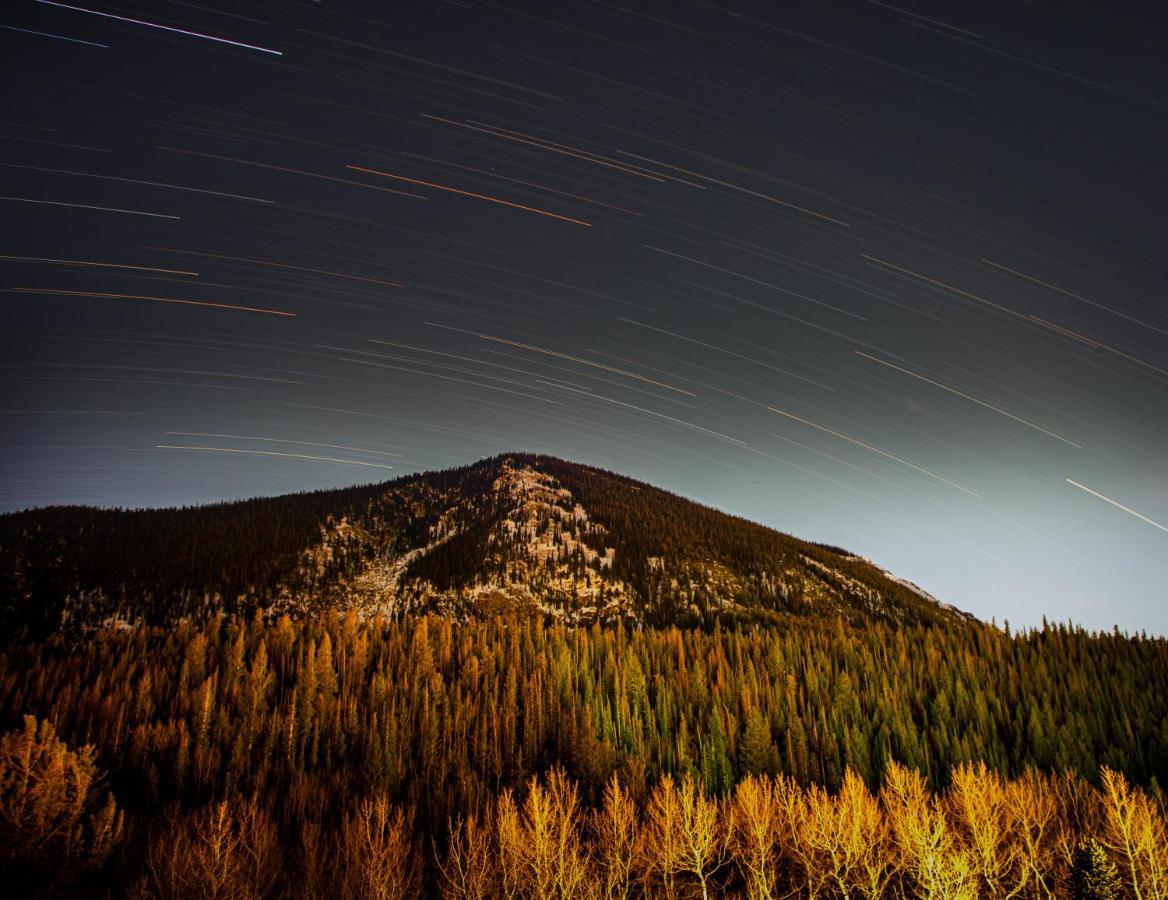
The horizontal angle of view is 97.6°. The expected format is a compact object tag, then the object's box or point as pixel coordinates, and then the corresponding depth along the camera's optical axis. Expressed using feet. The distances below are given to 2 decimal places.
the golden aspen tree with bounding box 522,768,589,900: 147.54
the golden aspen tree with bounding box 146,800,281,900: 128.57
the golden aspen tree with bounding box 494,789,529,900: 155.43
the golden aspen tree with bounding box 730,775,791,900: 160.80
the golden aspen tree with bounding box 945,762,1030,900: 157.89
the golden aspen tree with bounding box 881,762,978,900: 137.80
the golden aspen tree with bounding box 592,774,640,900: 156.76
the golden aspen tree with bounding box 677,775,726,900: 157.07
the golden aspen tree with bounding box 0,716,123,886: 134.62
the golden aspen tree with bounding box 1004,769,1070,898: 166.20
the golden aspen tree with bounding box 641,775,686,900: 162.72
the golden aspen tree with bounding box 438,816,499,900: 145.59
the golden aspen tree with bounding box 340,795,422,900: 135.44
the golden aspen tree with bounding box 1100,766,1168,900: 142.82
